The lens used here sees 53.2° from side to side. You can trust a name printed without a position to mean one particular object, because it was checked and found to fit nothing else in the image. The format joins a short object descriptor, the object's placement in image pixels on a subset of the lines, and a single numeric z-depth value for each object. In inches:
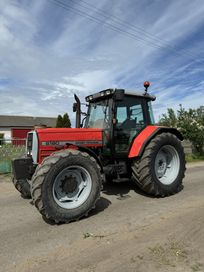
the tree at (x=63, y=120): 721.0
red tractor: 131.6
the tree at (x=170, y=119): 453.3
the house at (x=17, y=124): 1246.7
